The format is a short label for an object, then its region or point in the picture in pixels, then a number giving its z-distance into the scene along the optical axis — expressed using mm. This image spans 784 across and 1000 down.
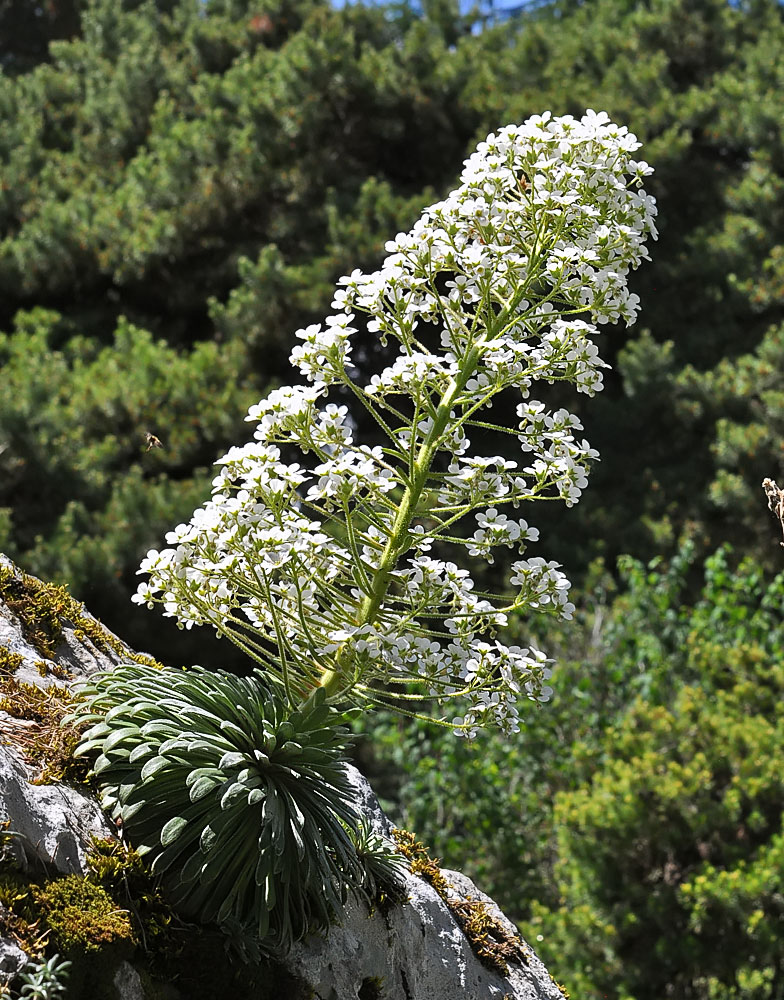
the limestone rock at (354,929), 2471
